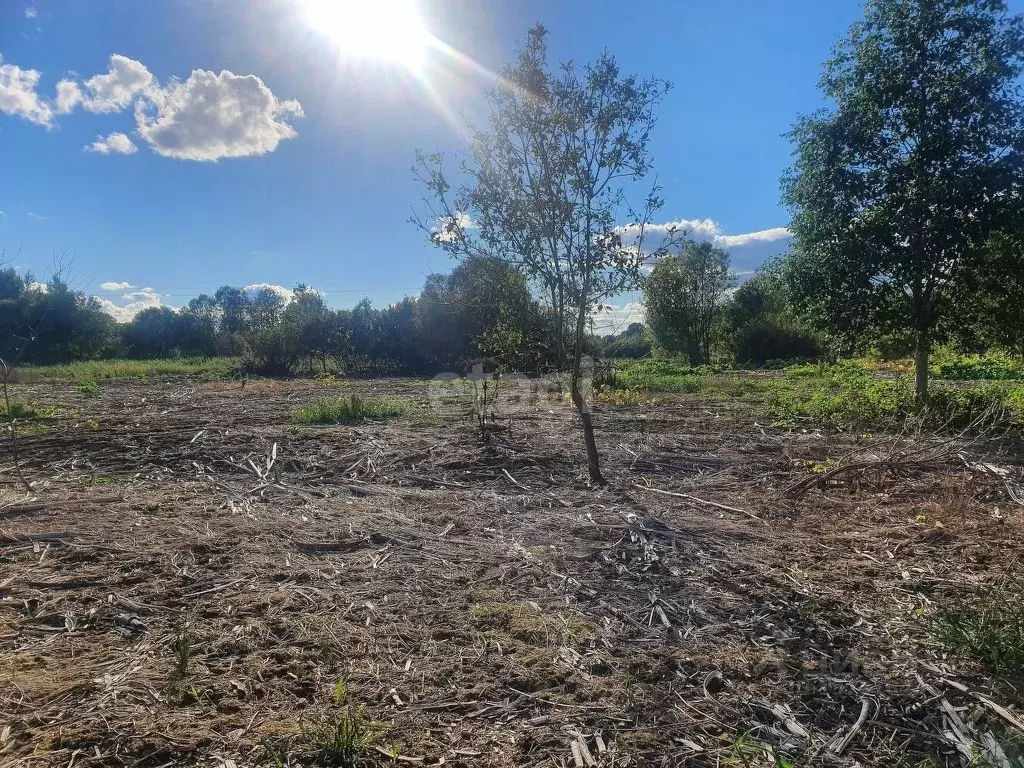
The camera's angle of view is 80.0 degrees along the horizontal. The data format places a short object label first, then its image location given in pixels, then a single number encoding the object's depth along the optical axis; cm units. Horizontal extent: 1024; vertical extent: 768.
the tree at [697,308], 3541
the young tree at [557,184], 618
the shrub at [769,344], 3531
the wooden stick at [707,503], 497
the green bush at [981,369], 1736
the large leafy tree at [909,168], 948
